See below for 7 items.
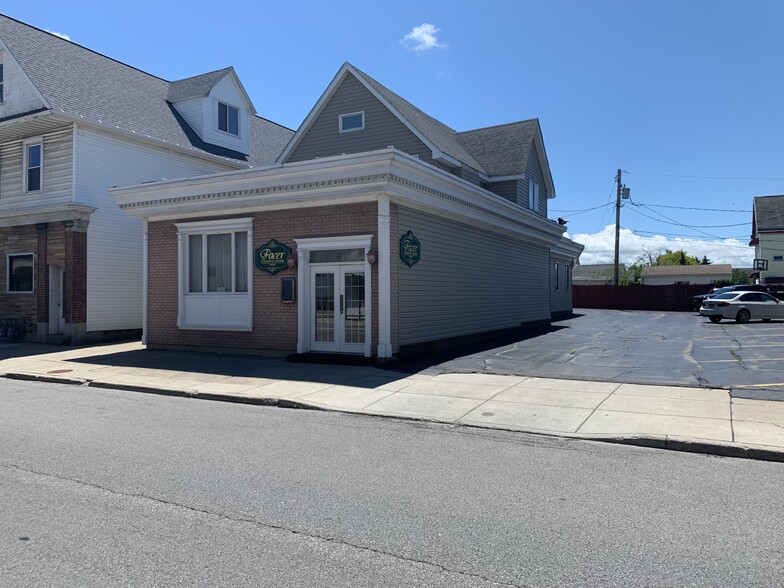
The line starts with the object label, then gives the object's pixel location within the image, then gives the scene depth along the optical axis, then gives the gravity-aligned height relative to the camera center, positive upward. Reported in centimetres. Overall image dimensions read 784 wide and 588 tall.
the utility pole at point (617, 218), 4228 +588
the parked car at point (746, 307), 2784 -29
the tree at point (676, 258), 9772 +714
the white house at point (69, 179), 1977 +423
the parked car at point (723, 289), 3353 +66
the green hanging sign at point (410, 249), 1439 +128
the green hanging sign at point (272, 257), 1517 +115
